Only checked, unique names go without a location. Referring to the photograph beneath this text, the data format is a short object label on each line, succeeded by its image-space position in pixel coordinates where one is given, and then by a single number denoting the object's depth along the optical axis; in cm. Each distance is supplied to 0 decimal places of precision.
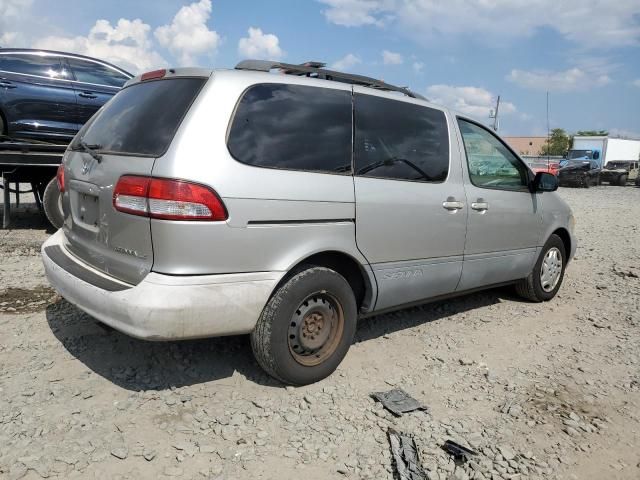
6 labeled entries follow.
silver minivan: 273
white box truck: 3038
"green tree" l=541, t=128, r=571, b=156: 6744
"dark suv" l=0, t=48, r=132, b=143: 711
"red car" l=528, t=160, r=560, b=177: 2645
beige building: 8479
